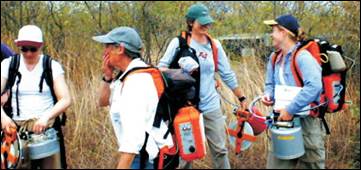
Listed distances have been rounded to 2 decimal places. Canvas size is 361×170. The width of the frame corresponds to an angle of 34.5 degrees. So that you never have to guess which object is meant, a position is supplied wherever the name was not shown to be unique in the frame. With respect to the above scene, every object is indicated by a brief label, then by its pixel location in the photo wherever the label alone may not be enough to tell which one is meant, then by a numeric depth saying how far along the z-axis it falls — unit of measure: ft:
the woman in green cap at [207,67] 16.76
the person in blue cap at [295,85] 14.05
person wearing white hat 15.19
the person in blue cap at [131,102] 10.23
